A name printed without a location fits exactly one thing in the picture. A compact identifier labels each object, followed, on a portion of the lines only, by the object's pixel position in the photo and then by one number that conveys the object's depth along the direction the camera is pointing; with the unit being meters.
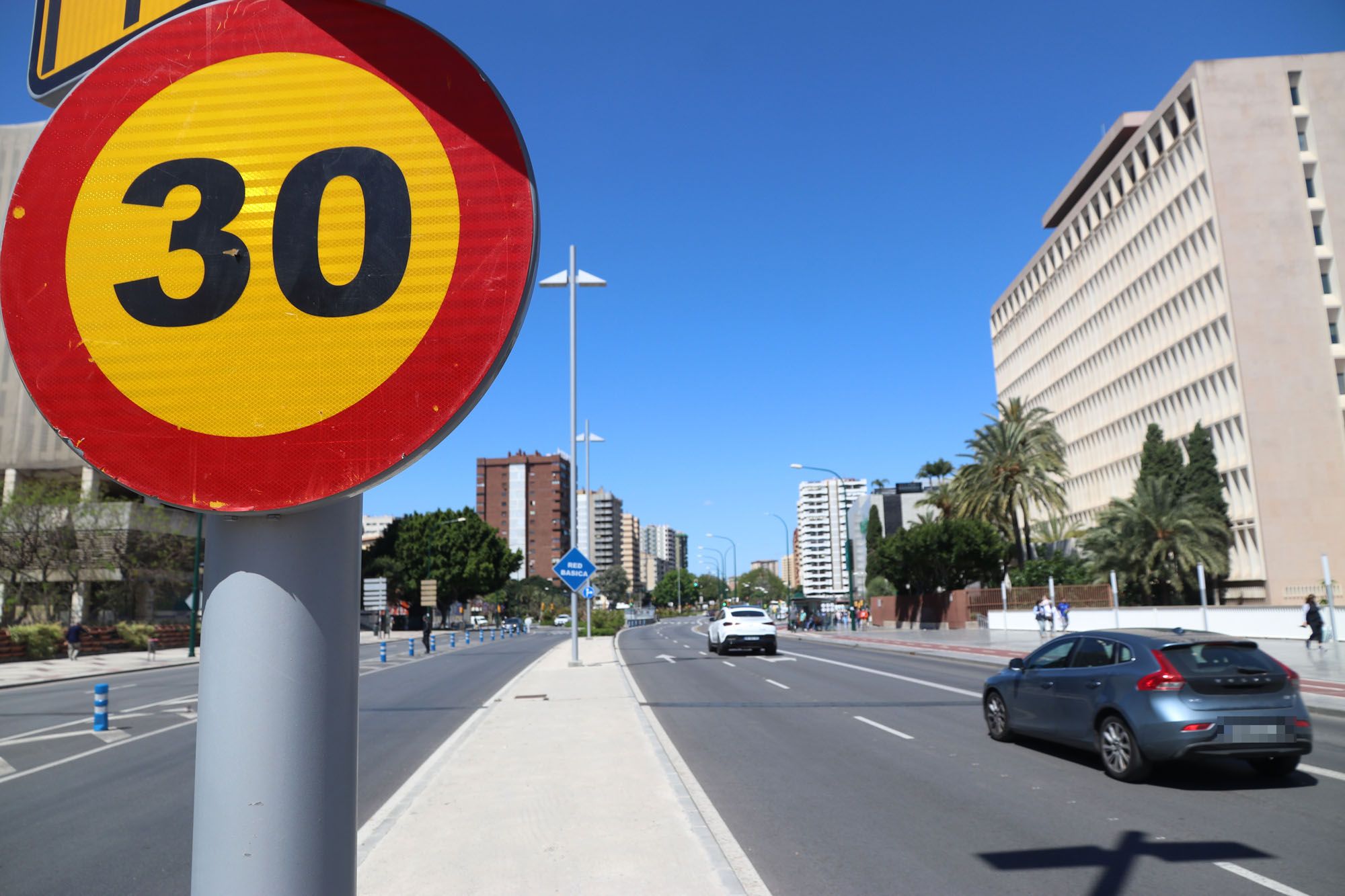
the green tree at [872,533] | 84.81
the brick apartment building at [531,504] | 170.12
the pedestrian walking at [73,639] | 34.81
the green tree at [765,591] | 163.12
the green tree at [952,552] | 58.00
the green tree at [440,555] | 76.25
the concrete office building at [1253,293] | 45.81
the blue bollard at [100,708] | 14.31
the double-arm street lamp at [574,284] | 26.45
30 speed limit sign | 1.37
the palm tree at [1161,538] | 43.28
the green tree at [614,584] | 156.12
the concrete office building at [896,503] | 101.88
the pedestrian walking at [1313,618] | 25.09
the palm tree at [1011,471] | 52.03
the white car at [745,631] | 32.44
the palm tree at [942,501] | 60.22
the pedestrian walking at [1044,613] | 38.38
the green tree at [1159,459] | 49.56
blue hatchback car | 9.18
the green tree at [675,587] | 181.62
